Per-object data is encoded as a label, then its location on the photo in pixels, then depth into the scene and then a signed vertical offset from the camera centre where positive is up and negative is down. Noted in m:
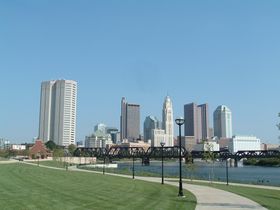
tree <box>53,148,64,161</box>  181.44 +3.74
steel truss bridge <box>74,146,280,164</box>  182.25 +4.43
